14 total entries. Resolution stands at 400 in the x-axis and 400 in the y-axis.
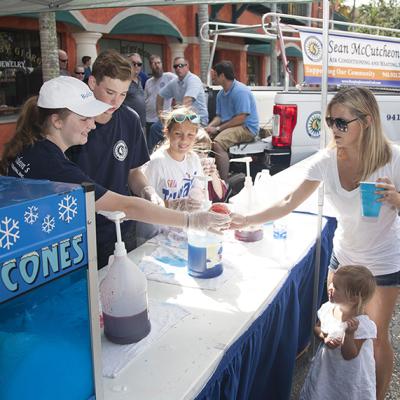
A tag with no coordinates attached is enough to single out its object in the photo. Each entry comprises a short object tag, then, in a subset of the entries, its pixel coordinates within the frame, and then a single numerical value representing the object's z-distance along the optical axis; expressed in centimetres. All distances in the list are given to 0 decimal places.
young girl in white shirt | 257
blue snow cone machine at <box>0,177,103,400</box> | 80
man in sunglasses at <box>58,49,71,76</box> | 762
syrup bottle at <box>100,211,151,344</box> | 135
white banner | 518
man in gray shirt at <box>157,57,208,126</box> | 561
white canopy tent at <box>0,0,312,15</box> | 310
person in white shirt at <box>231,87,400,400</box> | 201
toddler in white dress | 178
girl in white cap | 138
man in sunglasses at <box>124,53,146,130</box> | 466
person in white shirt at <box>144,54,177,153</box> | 681
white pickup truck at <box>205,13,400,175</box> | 474
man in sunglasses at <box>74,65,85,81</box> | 774
